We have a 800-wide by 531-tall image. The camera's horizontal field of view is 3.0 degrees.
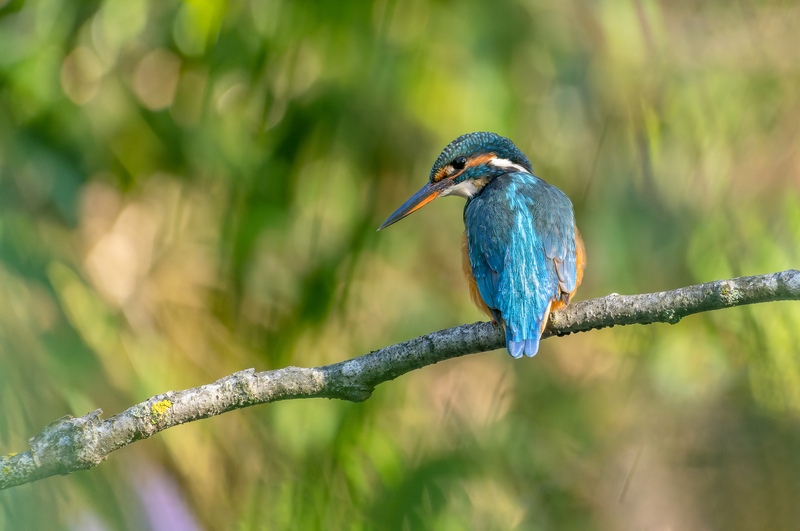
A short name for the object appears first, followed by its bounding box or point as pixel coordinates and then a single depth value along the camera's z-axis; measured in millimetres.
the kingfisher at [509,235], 5987
